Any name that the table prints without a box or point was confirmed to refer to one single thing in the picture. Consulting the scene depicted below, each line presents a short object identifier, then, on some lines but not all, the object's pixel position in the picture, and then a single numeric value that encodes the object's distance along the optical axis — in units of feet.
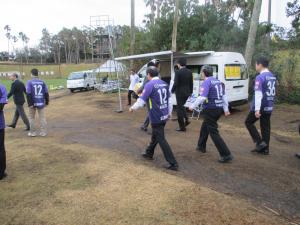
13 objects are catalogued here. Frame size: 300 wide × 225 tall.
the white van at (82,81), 83.92
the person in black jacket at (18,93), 30.99
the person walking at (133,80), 46.74
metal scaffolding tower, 50.11
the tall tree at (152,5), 136.52
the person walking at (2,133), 17.66
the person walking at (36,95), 27.45
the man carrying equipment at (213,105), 19.76
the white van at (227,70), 35.86
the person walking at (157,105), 18.51
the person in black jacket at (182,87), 28.67
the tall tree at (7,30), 330.13
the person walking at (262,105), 20.45
